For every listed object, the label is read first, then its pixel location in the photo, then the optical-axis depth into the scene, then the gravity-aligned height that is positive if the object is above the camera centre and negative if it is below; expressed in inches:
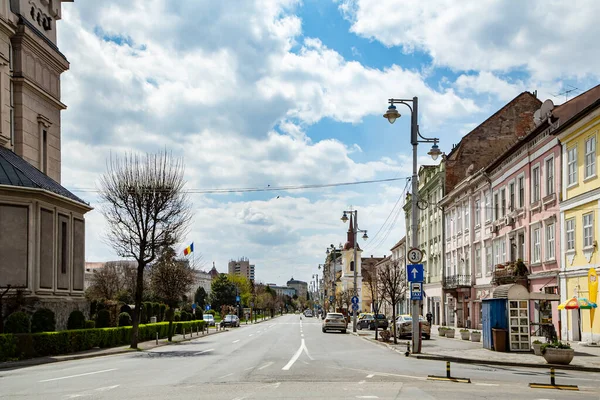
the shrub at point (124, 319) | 1672.0 -136.8
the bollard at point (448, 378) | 677.3 -116.2
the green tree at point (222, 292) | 5221.5 -233.9
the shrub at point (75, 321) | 1348.4 -113.5
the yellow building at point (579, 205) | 1280.8 +101.8
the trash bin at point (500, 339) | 1117.1 -126.7
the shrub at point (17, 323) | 1134.4 -99.2
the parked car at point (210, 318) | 3240.7 -274.3
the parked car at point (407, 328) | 1635.1 -159.7
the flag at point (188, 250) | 2561.0 +40.5
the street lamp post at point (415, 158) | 1045.2 +152.2
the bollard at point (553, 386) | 639.8 -116.5
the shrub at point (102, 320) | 1471.7 -122.4
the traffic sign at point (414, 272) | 1055.6 -18.9
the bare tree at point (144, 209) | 1512.1 +112.0
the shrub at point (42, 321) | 1193.4 -100.7
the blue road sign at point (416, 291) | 1043.3 -46.6
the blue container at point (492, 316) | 1110.4 -91.8
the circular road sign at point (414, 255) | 1053.0 +6.5
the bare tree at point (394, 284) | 1395.8 -57.3
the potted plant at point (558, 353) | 892.2 -120.6
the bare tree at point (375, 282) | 1611.1 -93.3
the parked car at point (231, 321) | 2928.4 -251.8
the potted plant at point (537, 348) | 1065.1 -135.7
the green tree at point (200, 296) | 5994.1 -305.5
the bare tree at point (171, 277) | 1950.1 -47.5
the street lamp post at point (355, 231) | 2176.4 +92.5
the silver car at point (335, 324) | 2194.9 -199.0
